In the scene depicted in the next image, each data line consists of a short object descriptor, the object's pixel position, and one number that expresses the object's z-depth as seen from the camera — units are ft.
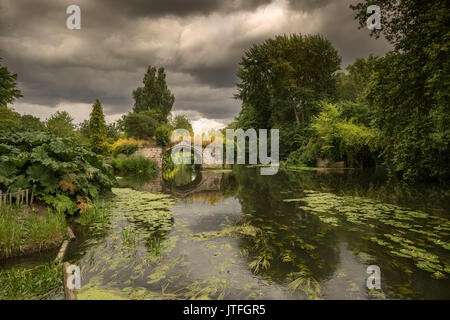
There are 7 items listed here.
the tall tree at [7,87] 27.25
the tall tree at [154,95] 163.02
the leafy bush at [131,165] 71.20
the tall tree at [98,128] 87.20
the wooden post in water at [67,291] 8.75
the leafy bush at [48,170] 18.52
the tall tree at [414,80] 21.75
